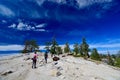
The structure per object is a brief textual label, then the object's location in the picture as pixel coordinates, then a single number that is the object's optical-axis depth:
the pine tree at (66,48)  40.92
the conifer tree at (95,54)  33.42
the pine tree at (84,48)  35.42
